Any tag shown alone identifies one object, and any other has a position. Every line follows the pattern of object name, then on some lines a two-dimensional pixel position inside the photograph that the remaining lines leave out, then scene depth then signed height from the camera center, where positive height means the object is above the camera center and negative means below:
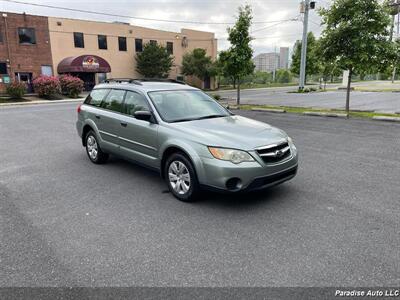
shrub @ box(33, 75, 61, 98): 28.55 -0.48
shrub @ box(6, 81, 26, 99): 26.59 -0.79
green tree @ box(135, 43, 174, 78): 38.03 +2.19
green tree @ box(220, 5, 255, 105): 18.23 +1.65
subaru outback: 4.14 -0.88
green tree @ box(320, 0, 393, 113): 12.51 +1.73
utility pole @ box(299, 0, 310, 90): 27.99 +4.91
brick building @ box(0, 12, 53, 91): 29.59 +3.07
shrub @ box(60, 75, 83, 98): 30.08 -0.50
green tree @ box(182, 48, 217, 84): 41.41 +1.90
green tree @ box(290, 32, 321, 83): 41.66 +2.50
